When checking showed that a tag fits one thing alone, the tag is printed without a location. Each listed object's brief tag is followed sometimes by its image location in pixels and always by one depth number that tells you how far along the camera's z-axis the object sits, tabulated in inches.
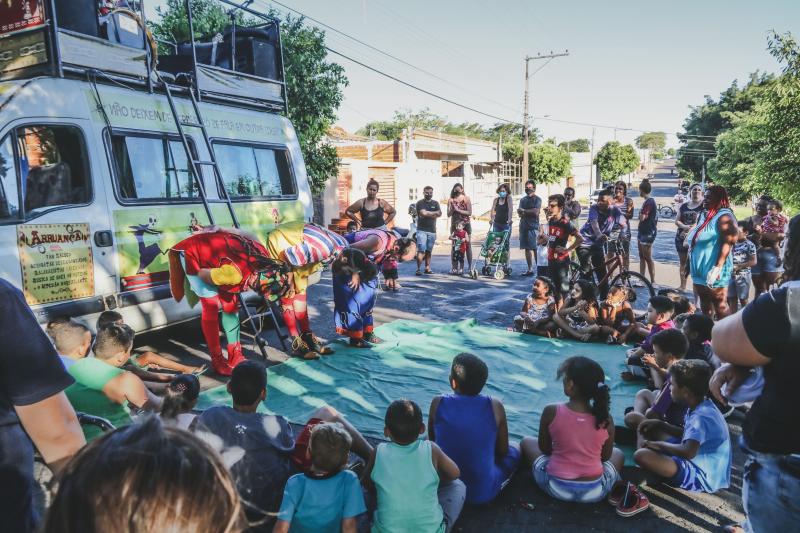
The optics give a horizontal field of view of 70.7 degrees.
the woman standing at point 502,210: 445.1
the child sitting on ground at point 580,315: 261.0
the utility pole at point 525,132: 1099.5
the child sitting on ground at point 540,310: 268.2
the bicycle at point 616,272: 318.3
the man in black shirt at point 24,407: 61.1
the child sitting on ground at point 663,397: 148.2
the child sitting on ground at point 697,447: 129.5
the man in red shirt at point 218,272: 207.6
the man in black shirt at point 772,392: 70.0
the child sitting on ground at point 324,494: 102.8
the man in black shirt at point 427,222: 442.6
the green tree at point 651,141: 5826.8
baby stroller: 433.1
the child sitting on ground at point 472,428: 128.3
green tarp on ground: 191.5
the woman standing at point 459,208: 449.4
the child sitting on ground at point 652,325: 208.7
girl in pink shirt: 125.3
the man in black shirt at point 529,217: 432.8
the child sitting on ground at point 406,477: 108.7
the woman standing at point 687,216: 342.2
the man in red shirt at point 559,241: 291.7
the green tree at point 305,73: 505.7
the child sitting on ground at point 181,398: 129.5
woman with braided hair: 227.0
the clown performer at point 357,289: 249.8
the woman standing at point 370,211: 364.2
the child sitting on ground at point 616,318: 254.7
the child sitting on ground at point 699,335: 179.0
